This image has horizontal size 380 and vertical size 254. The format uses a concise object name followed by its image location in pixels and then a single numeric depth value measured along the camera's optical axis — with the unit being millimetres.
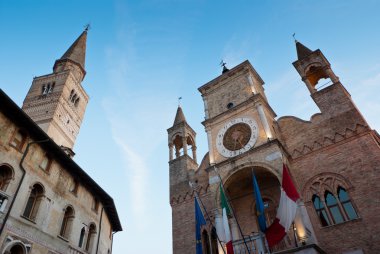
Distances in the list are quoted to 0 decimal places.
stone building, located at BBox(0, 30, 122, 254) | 10953
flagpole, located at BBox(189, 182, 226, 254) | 16556
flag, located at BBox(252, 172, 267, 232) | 11345
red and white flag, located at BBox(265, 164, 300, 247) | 10844
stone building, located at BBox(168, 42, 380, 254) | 12062
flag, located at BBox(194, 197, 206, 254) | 13148
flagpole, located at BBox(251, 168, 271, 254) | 12226
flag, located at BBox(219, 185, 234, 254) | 13117
